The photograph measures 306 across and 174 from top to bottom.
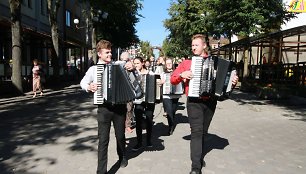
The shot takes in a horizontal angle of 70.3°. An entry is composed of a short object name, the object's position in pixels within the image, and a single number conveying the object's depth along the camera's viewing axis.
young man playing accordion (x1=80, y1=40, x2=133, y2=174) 2.87
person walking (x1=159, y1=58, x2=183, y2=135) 4.80
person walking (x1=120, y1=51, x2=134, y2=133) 5.09
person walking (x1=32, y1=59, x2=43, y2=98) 9.43
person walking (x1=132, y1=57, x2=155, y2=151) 4.01
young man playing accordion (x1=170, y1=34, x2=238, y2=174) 3.10
